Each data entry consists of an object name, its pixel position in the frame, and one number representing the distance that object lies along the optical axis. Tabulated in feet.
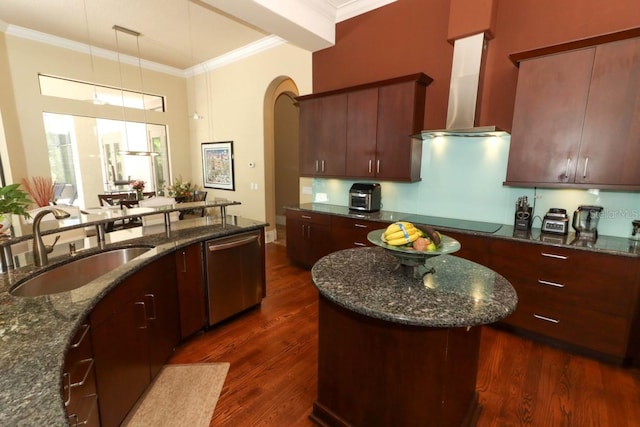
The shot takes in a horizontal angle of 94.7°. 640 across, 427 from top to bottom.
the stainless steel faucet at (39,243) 5.22
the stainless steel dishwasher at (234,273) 8.25
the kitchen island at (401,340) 4.00
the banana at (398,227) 4.81
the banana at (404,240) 4.66
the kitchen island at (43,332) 2.31
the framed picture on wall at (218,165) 18.92
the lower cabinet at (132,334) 4.75
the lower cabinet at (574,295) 6.89
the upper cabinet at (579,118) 7.09
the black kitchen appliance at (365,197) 11.82
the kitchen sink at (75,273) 5.22
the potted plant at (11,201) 4.92
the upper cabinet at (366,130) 10.49
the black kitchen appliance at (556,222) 8.25
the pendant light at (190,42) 12.41
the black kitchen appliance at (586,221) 7.97
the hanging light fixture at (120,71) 13.94
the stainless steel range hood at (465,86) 9.05
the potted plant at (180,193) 16.80
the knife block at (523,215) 8.91
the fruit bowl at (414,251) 4.52
